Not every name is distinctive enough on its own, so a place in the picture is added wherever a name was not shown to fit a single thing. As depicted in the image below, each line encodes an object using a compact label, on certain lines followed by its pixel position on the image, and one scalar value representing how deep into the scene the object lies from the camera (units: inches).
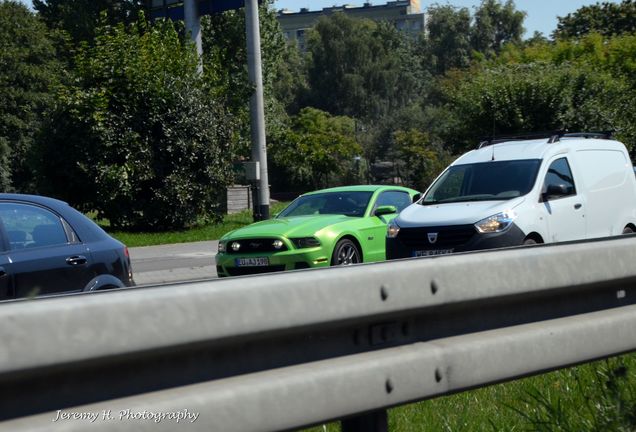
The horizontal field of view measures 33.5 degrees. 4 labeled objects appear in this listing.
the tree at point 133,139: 1170.6
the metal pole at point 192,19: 1338.6
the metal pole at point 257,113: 1187.3
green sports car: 575.2
